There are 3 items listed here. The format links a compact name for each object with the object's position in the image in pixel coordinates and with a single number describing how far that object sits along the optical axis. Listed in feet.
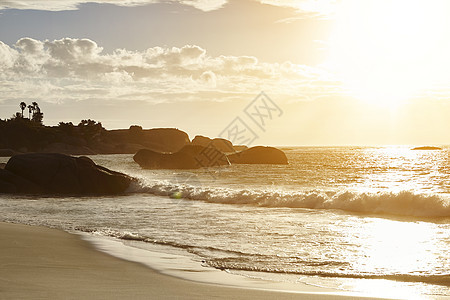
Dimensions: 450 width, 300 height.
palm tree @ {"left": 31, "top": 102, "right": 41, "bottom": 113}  635.66
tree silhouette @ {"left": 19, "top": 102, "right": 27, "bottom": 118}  620.90
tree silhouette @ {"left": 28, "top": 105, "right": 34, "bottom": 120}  633.20
